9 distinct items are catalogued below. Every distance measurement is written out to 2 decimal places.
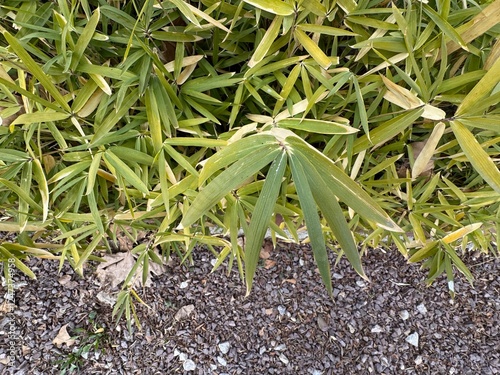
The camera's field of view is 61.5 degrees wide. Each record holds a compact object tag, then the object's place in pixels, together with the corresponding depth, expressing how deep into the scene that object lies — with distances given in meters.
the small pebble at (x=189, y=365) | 1.30
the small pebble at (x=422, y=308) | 1.39
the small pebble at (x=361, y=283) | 1.39
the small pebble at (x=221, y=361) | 1.31
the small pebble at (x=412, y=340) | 1.37
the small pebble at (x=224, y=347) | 1.32
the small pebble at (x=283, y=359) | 1.32
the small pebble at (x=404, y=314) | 1.39
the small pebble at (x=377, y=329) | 1.37
